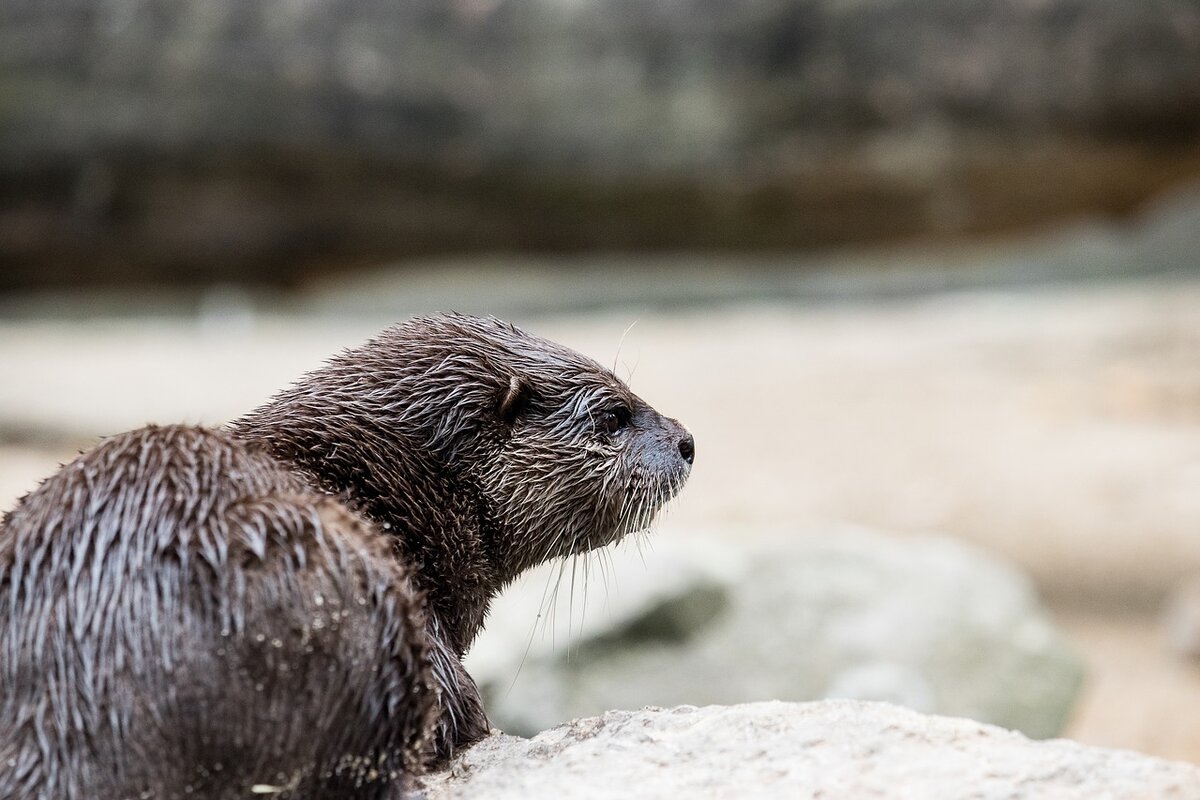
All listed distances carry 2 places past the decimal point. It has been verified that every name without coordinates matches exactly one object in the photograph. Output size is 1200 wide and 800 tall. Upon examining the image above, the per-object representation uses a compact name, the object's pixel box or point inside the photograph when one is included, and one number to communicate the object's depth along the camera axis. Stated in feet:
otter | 13.09
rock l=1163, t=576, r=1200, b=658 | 39.93
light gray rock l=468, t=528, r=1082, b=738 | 33.01
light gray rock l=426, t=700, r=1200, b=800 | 14.93
